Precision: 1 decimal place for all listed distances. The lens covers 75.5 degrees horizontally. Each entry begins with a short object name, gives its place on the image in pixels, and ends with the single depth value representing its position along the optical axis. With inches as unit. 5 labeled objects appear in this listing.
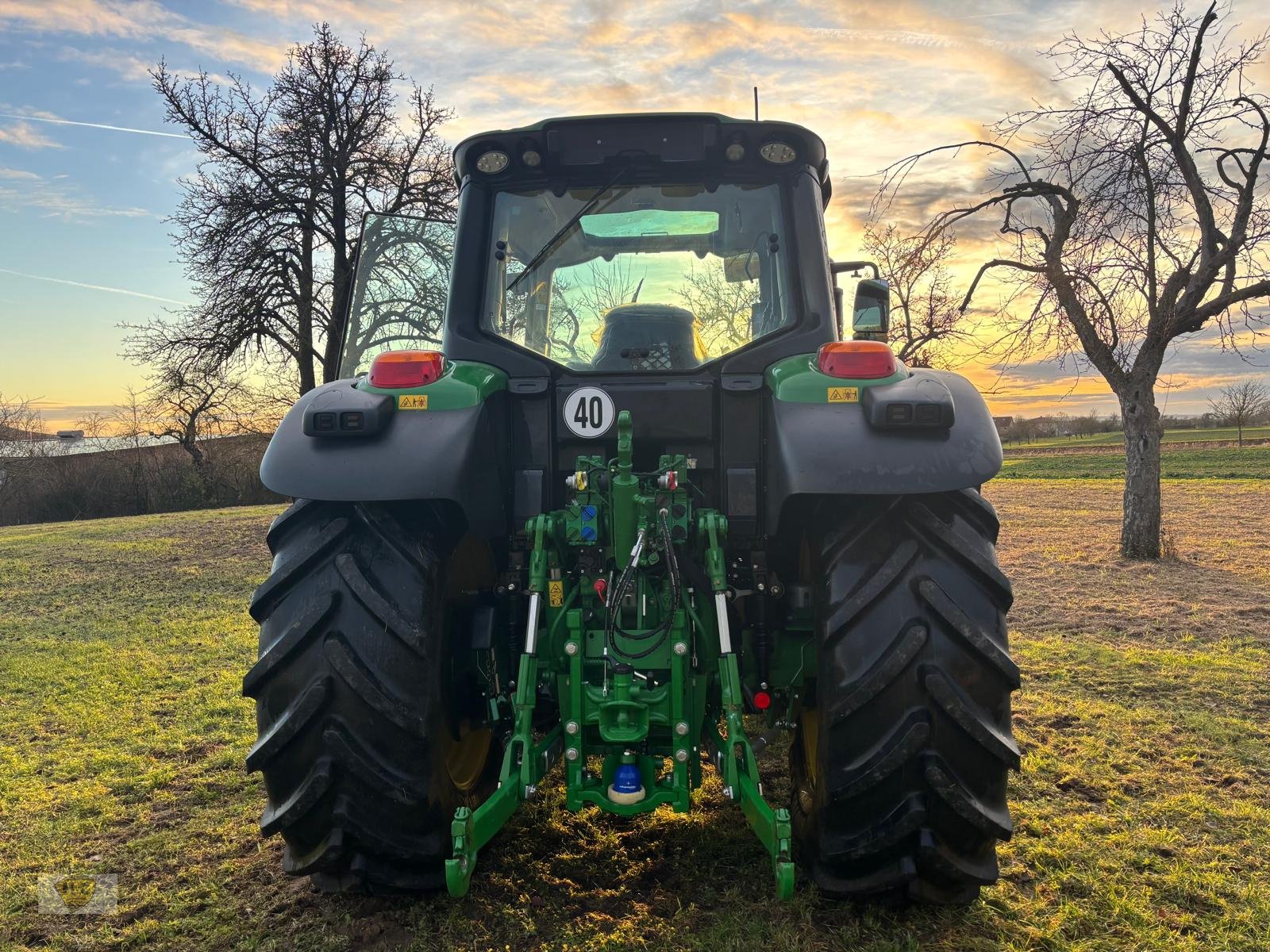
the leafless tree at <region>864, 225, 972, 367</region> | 513.0
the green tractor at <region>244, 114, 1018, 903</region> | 94.1
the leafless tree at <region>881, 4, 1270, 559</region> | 375.2
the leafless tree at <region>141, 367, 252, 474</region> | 641.0
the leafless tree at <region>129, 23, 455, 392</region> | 583.8
